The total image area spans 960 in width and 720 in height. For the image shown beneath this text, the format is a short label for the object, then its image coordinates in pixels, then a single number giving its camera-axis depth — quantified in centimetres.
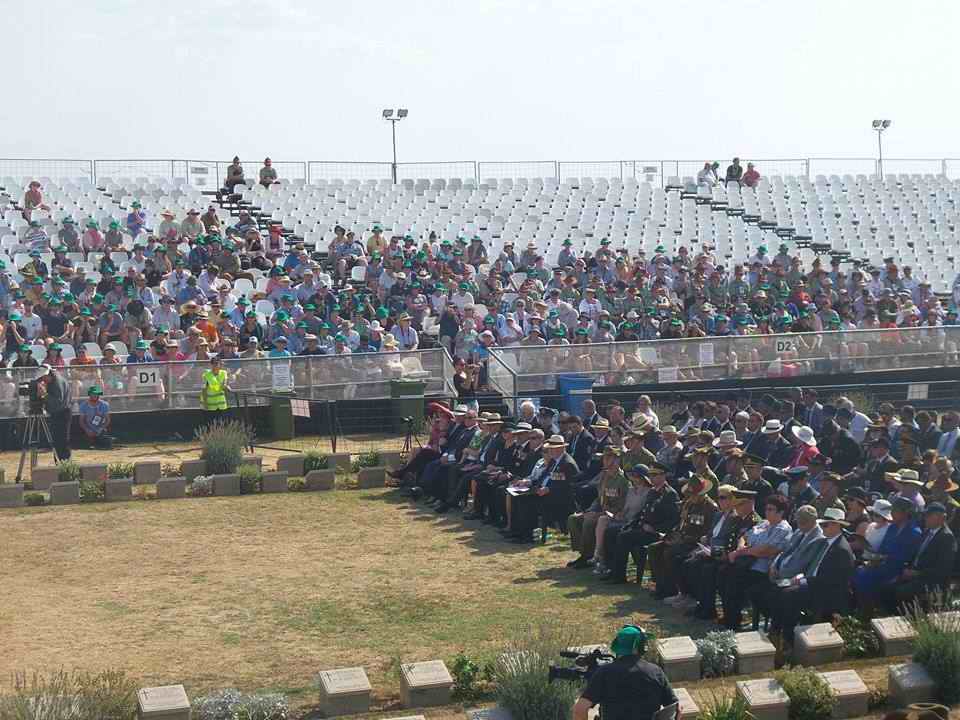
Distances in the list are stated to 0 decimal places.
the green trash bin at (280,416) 2555
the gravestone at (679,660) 1196
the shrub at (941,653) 1155
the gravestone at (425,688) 1168
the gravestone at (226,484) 2156
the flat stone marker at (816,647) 1240
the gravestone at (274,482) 2180
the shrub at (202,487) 2152
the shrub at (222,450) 2223
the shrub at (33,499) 2102
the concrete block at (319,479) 2184
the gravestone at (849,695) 1130
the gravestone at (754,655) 1222
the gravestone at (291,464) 2227
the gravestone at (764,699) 1098
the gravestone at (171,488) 2134
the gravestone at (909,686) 1146
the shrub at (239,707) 1122
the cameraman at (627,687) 895
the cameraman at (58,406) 2289
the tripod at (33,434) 2275
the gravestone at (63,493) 2108
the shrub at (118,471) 2197
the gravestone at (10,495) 2086
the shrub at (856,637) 1255
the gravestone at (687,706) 1070
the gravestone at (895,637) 1248
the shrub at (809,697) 1124
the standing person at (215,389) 2517
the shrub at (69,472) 2167
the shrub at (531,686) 1083
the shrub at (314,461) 2241
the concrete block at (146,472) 2178
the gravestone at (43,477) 2166
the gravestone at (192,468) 2212
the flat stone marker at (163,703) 1098
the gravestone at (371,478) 2211
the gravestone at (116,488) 2128
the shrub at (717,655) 1214
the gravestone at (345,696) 1159
